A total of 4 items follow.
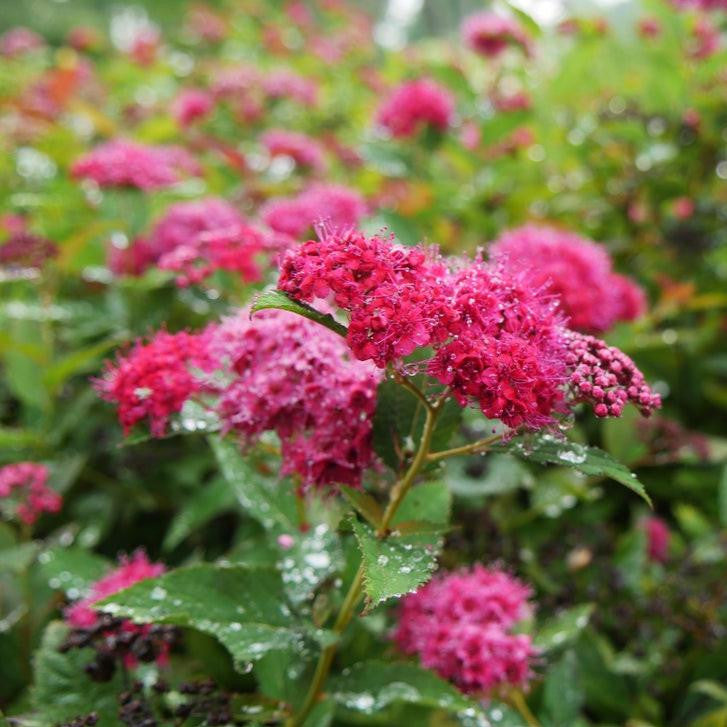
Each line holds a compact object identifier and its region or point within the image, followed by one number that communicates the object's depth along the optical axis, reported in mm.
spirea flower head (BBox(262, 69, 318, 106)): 718
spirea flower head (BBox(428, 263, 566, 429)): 260
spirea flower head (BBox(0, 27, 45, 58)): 931
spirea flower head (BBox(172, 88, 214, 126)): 684
